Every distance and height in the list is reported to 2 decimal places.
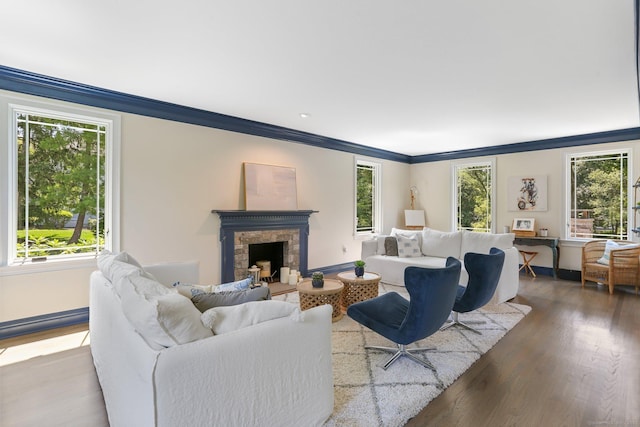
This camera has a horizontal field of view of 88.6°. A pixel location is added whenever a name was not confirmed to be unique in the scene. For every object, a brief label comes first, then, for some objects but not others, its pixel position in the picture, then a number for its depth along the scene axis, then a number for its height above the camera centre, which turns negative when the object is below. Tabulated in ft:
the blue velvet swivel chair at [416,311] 7.48 -2.52
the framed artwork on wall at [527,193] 19.89 +1.20
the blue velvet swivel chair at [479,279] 9.99 -2.08
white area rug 6.62 -3.98
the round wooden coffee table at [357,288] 12.48 -2.96
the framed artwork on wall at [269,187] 16.06 +1.26
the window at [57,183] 10.60 +0.99
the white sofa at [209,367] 4.36 -2.34
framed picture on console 19.94 -0.89
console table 18.62 -1.78
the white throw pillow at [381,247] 18.10 -1.92
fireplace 15.25 -1.32
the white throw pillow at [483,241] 15.33 -1.41
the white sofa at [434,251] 14.44 -2.03
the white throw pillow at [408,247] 17.46 -1.87
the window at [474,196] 22.31 +1.15
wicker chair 15.28 -2.73
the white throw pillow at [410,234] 18.29 -1.21
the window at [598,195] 17.61 +1.00
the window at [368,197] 22.18 +1.04
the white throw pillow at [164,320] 4.56 -1.56
